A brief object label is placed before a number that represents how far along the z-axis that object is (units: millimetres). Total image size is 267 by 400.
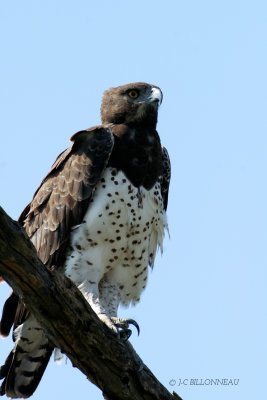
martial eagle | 16078
